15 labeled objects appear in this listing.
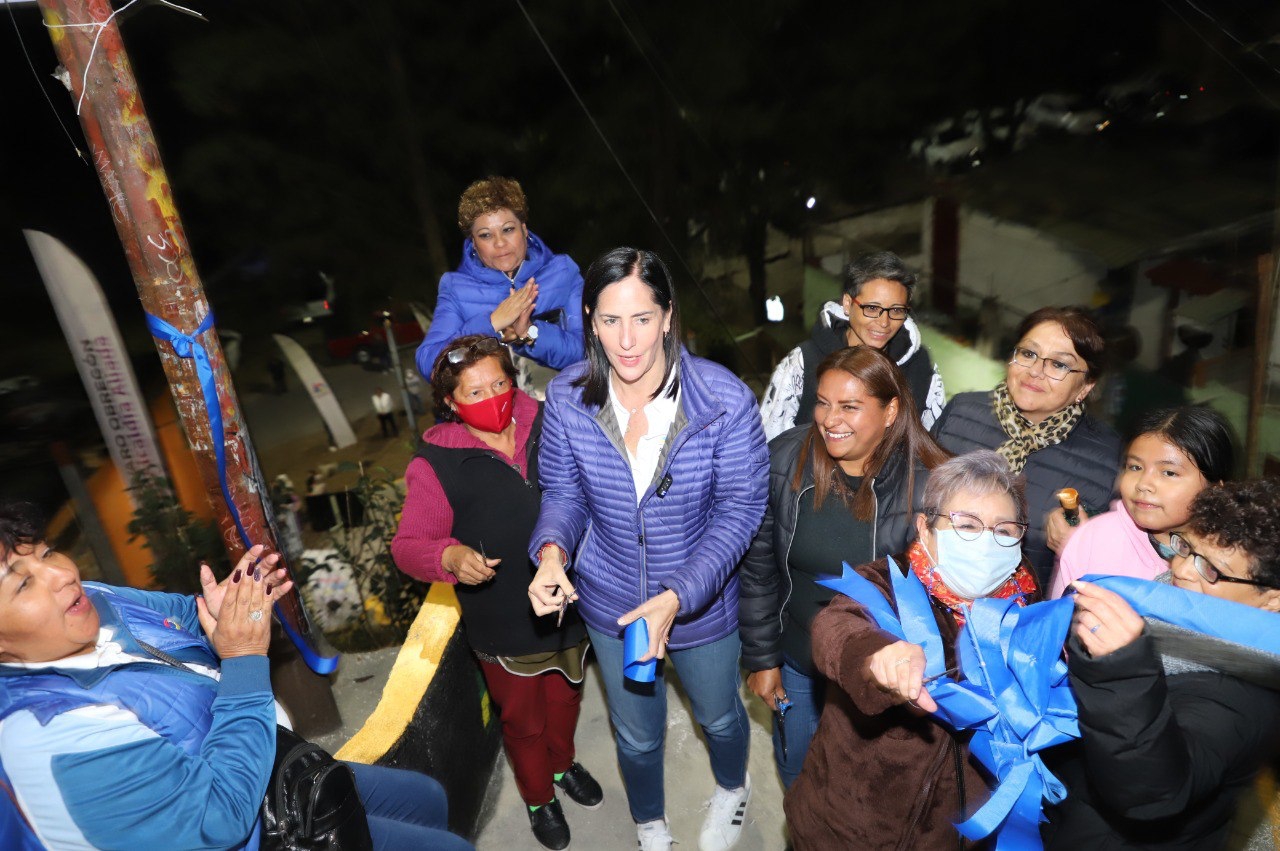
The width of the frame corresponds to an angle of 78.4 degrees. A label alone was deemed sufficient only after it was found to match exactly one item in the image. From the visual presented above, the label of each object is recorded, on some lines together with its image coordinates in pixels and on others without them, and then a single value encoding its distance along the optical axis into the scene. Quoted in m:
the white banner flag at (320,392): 11.36
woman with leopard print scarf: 2.41
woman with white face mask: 1.85
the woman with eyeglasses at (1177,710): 1.44
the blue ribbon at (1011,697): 1.64
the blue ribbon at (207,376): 2.46
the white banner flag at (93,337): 6.22
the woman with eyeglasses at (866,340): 2.91
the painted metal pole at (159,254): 2.22
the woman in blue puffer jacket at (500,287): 3.12
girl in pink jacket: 2.00
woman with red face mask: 2.55
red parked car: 11.48
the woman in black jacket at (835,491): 2.26
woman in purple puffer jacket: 2.22
